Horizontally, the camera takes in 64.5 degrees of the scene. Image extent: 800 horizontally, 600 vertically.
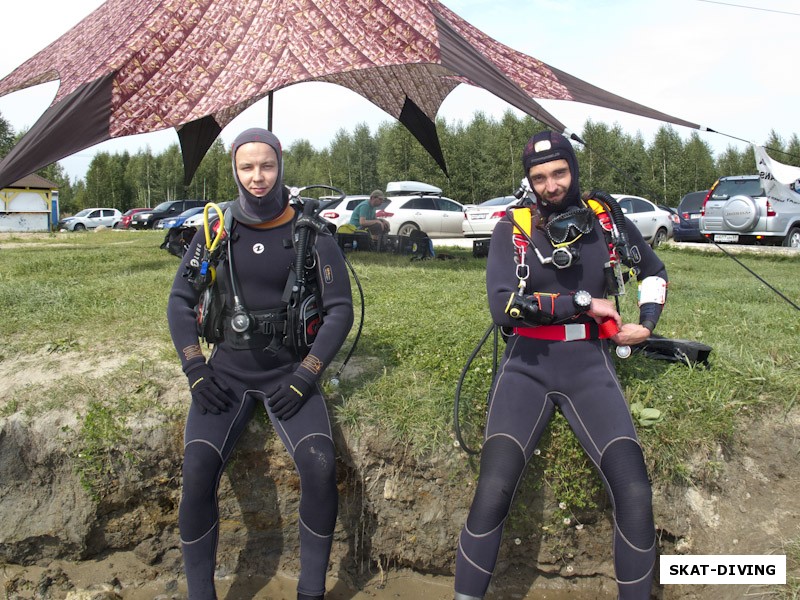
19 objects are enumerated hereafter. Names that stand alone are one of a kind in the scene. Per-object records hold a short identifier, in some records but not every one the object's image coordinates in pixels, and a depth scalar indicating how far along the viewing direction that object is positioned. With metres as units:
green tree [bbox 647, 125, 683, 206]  43.78
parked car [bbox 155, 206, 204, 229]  23.33
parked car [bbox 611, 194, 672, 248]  16.39
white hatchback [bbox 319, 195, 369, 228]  15.63
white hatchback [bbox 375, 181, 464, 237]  15.98
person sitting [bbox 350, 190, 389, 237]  11.48
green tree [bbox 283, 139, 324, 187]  52.91
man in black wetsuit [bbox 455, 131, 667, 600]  2.54
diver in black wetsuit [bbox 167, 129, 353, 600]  2.76
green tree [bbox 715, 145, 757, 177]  47.50
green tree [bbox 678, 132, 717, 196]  44.03
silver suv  12.71
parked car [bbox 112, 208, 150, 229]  34.24
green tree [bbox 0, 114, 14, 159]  43.22
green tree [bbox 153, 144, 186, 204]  59.88
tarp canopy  6.26
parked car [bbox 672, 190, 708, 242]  17.30
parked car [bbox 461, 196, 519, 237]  16.45
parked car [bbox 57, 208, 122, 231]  34.00
